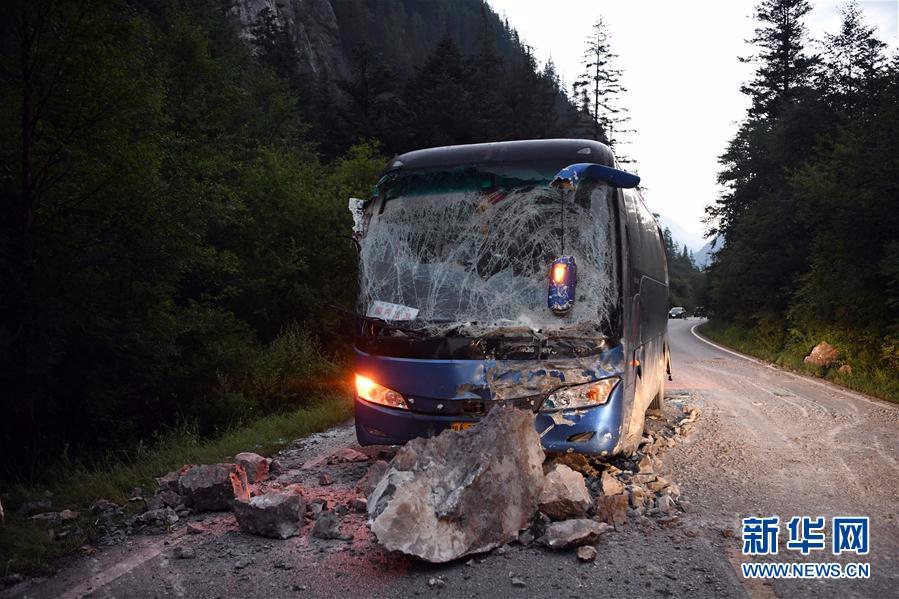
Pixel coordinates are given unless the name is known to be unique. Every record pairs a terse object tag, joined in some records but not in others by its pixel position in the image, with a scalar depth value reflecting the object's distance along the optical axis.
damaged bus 4.32
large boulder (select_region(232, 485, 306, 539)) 3.88
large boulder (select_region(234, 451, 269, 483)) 5.18
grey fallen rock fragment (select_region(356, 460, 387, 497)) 4.61
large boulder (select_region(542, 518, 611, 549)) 3.57
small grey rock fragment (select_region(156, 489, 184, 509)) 4.52
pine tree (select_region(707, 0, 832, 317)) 22.14
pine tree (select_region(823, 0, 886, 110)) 21.53
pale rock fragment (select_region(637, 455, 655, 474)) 5.00
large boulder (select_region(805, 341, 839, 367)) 14.35
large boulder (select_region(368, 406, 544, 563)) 3.39
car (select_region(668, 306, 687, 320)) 61.35
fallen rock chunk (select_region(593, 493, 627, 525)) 3.97
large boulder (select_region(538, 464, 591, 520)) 3.90
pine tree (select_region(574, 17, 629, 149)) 51.81
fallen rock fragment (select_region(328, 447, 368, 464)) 5.74
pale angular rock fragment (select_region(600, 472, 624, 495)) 4.39
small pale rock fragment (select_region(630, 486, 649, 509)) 4.27
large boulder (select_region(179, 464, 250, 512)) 4.39
